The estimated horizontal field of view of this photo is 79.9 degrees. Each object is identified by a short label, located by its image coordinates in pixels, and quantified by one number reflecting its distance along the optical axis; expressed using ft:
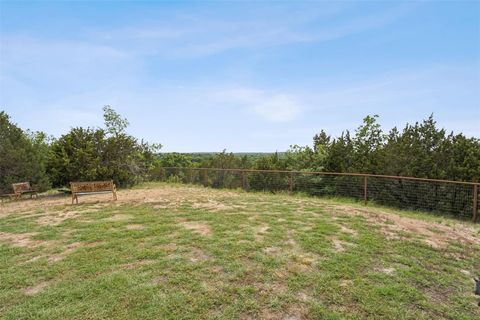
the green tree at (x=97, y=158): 37.37
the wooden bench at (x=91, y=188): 27.06
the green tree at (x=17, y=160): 34.76
